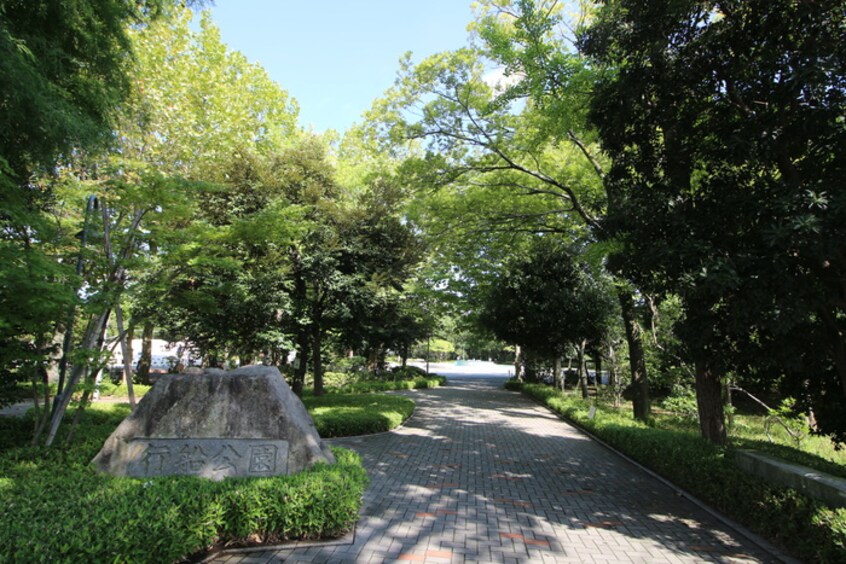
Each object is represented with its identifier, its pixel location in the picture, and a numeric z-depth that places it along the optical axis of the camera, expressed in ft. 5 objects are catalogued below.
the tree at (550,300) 54.03
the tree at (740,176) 13.26
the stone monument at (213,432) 16.33
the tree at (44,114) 15.72
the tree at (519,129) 27.09
